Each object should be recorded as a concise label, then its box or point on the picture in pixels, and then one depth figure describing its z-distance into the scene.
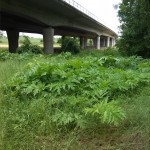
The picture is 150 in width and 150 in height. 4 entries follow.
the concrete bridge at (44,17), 12.11
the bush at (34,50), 11.37
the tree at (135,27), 9.00
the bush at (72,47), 17.87
